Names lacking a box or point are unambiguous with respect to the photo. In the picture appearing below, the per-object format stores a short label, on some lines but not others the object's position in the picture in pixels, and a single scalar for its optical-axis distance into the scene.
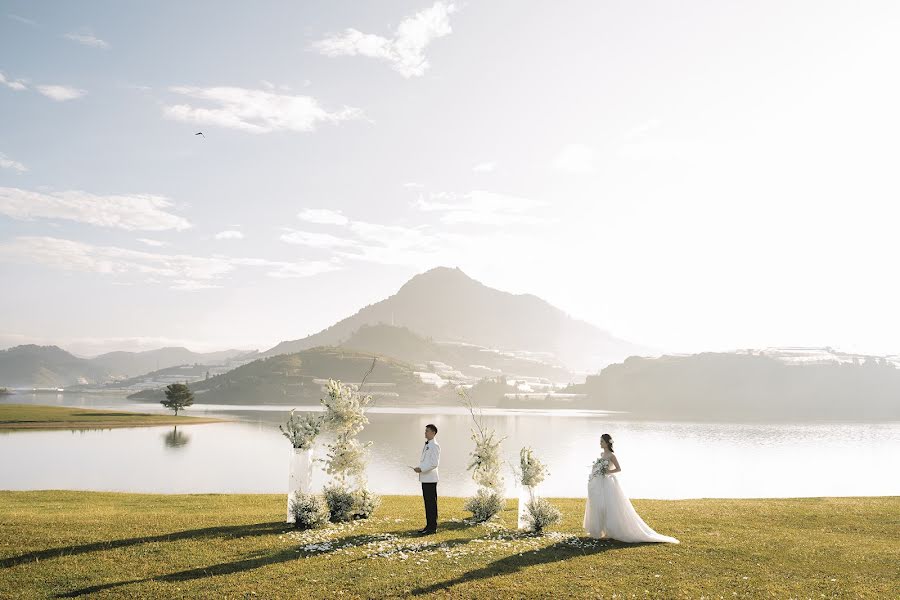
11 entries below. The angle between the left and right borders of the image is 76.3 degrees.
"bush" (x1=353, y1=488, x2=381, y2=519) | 23.00
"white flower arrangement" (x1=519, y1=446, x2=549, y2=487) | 21.50
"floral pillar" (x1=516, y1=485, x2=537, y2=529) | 21.73
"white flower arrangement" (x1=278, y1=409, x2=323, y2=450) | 21.64
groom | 20.20
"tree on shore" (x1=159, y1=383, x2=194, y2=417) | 140.12
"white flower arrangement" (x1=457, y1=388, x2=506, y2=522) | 23.52
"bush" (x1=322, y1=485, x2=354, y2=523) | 22.55
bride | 19.70
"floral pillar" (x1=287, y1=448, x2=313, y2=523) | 21.53
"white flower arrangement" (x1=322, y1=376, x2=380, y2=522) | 22.73
